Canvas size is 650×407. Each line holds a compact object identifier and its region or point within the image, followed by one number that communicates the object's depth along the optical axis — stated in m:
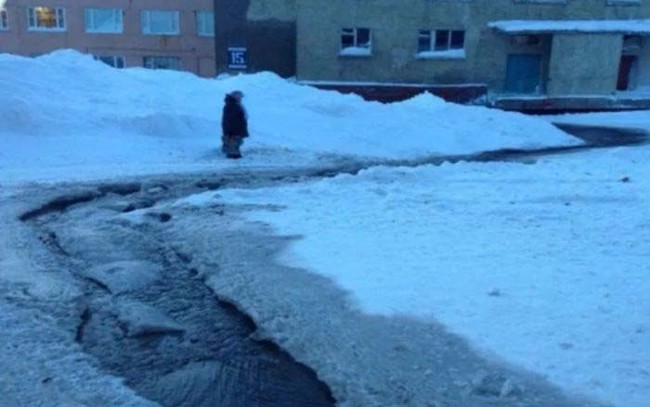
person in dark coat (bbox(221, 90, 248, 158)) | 14.40
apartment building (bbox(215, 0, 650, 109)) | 30.03
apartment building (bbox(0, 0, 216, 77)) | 43.69
